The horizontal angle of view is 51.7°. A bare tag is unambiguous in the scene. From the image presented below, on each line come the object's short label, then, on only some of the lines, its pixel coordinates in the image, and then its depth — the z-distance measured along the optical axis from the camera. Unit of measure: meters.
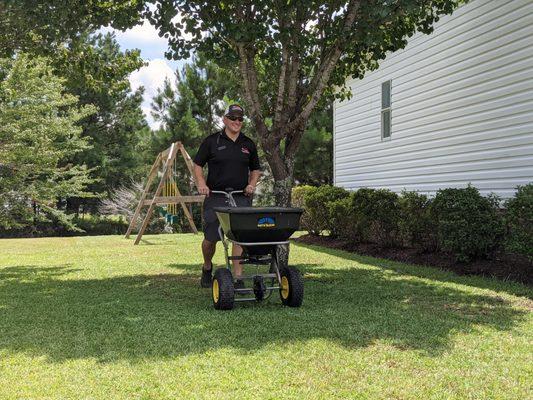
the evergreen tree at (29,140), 16.25
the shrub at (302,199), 13.21
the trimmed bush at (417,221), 8.38
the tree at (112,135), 28.05
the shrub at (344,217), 10.49
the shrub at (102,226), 26.88
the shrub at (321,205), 11.73
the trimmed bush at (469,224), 7.10
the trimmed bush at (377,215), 9.32
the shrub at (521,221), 6.19
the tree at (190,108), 22.89
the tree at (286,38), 6.30
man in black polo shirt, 5.64
